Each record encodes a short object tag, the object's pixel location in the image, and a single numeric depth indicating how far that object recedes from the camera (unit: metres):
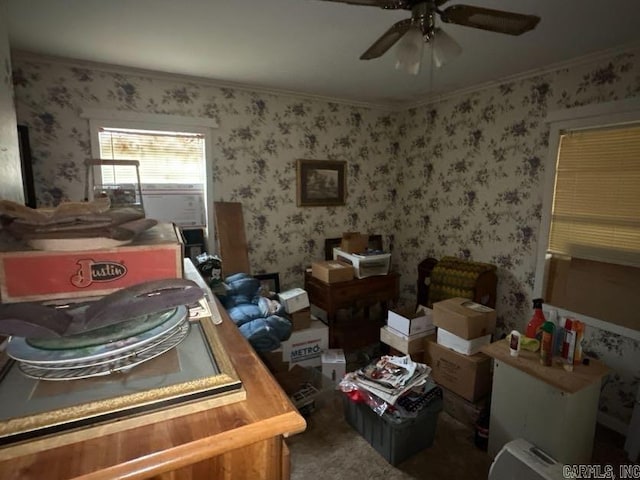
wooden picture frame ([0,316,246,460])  0.42
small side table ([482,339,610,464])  1.62
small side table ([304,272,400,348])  2.91
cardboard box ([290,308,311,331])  2.73
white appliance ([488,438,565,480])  1.43
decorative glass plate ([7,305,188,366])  0.50
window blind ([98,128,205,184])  2.51
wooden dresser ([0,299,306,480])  0.39
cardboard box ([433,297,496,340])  2.19
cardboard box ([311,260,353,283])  2.90
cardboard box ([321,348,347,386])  2.60
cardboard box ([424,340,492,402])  2.16
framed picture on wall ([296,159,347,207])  3.20
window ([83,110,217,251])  2.45
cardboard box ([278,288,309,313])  2.69
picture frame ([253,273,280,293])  3.10
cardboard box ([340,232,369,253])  3.11
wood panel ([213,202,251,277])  2.83
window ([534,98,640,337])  2.07
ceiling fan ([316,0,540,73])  1.18
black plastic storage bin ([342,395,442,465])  1.87
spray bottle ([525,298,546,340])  1.89
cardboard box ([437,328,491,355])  2.22
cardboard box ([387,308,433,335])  2.48
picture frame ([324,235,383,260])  3.40
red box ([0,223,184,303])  0.63
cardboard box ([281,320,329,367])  2.65
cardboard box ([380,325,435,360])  2.48
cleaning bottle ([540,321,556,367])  1.73
